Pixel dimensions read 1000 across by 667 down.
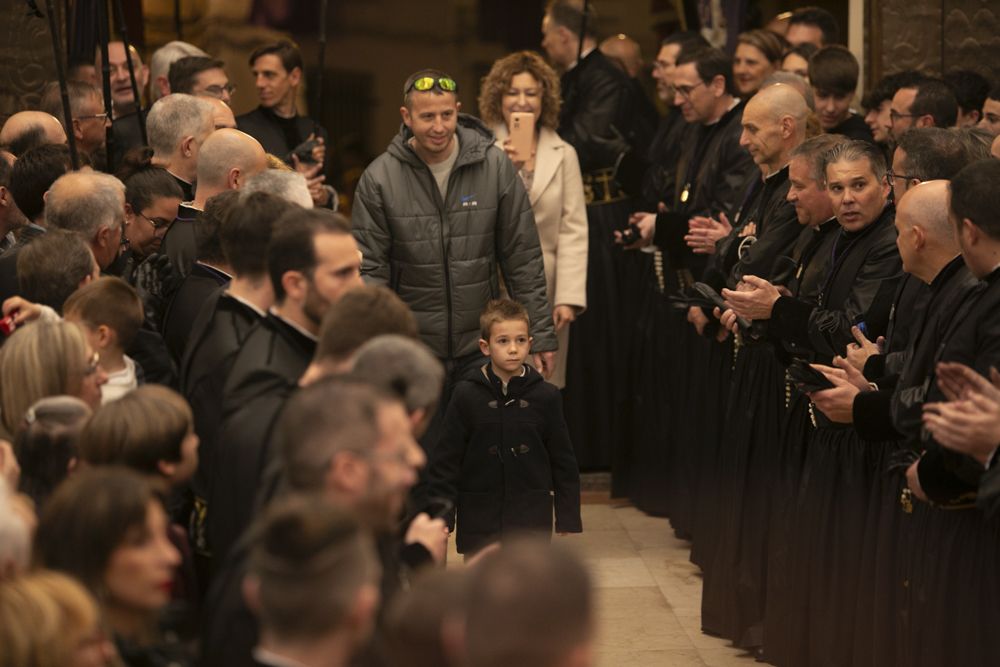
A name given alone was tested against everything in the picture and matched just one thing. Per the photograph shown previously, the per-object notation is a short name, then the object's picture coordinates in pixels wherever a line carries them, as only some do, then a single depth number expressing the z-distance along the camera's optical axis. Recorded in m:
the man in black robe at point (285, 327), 6.94
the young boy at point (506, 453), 11.30
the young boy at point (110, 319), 8.54
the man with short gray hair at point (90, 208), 9.94
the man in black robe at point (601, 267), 16.56
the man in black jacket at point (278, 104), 15.73
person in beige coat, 14.98
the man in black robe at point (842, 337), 10.33
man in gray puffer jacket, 12.82
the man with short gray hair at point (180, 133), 11.73
